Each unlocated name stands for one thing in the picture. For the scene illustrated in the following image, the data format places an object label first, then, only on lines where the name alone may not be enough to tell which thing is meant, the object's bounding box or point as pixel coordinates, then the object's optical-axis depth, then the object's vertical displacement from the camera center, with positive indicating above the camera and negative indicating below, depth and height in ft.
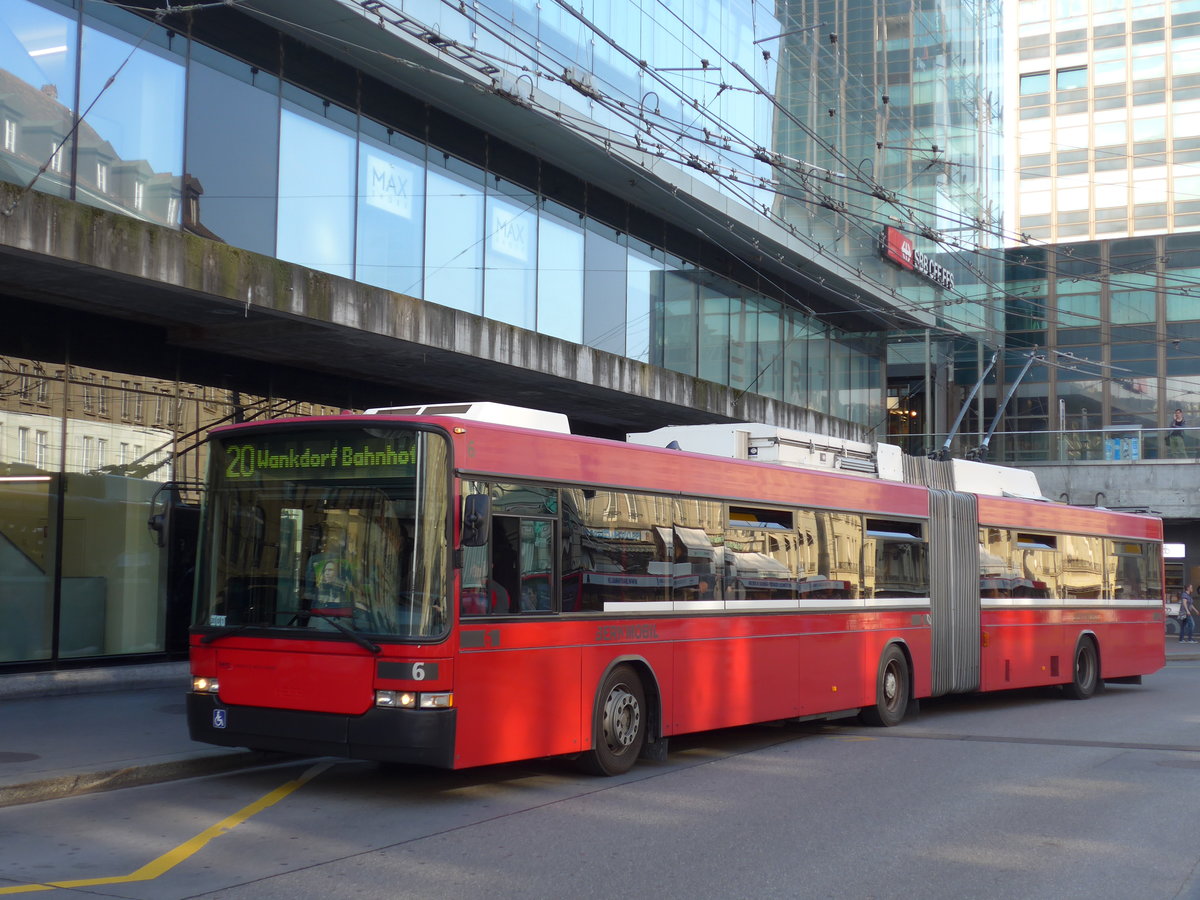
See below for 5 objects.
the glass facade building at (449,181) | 47.52 +19.04
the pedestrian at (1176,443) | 127.44 +13.43
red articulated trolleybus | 29.66 -0.37
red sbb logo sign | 112.16 +29.06
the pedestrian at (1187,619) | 132.05 -4.02
